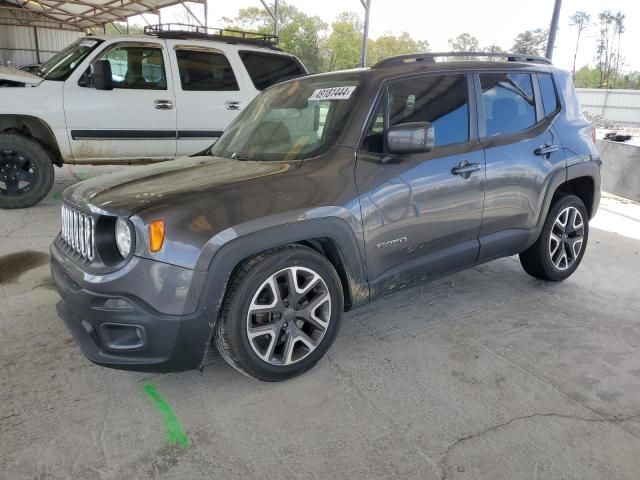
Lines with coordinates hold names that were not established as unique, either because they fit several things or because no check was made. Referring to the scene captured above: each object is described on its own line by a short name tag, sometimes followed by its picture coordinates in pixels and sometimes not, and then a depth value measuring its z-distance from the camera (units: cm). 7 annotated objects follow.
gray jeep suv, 243
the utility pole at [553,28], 760
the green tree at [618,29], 4609
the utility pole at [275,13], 1399
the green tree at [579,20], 4909
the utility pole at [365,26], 1076
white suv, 607
